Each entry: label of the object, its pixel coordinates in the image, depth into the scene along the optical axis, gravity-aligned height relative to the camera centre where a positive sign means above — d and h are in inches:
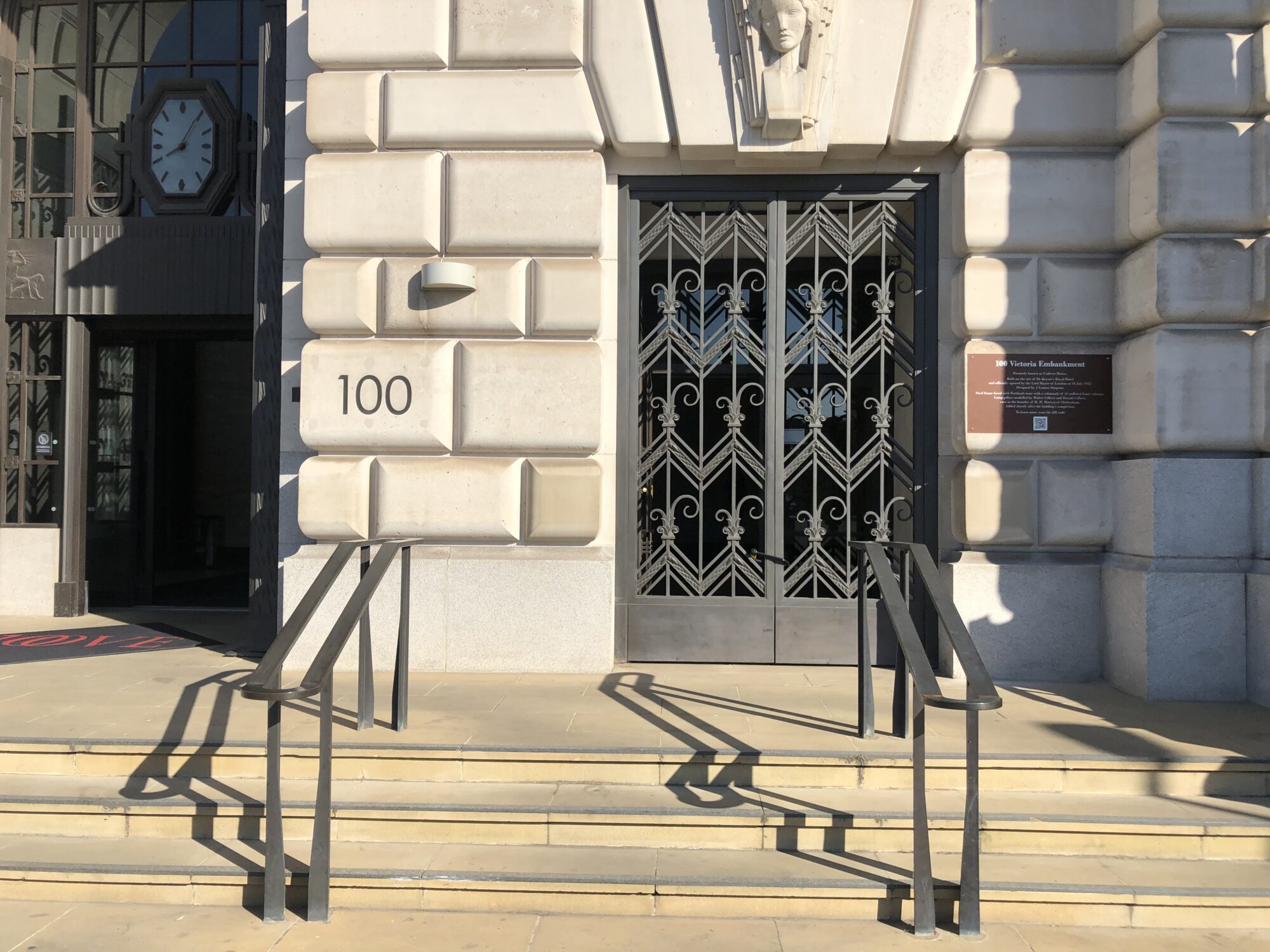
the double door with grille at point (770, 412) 263.6 +20.8
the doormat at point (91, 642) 280.2 -51.2
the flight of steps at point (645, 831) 147.6 -59.9
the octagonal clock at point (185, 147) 335.3 +119.7
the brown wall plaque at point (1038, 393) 248.2 +24.9
